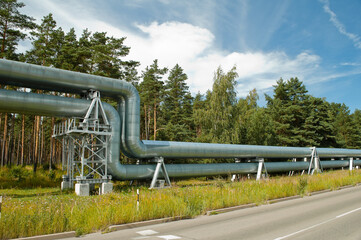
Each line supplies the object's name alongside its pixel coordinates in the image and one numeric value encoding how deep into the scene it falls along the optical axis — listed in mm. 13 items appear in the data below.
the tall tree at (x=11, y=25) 29922
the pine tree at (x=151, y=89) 47406
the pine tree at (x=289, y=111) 51950
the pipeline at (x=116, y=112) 15914
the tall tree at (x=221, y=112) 37219
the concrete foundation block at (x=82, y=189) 16938
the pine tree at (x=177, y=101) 55219
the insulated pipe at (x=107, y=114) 15688
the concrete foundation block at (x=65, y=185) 20328
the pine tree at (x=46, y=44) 32906
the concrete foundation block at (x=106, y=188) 17925
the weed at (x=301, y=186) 17984
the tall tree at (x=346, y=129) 68688
